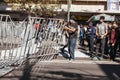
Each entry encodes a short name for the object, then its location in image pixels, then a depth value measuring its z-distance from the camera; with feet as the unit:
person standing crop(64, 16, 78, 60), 24.49
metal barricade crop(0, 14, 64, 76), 13.79
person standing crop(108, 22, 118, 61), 25.35
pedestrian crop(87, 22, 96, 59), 27.98
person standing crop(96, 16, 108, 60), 25.62
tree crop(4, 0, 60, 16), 54.71
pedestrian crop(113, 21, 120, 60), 25.54
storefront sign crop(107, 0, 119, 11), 70.98
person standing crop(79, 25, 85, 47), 42.89
